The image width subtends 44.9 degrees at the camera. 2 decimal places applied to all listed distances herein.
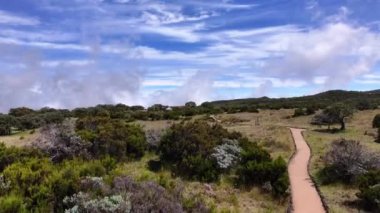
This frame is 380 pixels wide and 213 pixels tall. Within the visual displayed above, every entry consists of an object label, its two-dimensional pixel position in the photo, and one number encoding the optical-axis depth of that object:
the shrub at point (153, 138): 27.02
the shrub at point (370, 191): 16.44
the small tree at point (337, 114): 42.66
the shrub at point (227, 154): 21.61
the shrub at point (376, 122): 43.00
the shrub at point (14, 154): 20.45
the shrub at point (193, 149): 20.83
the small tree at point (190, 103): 93.14
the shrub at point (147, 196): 11.07
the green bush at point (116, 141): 24.56
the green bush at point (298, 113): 58.41
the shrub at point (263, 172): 18.06
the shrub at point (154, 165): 22.95
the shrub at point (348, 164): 20.75
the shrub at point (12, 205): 11.17
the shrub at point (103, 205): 10.66
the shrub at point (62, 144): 22.95
